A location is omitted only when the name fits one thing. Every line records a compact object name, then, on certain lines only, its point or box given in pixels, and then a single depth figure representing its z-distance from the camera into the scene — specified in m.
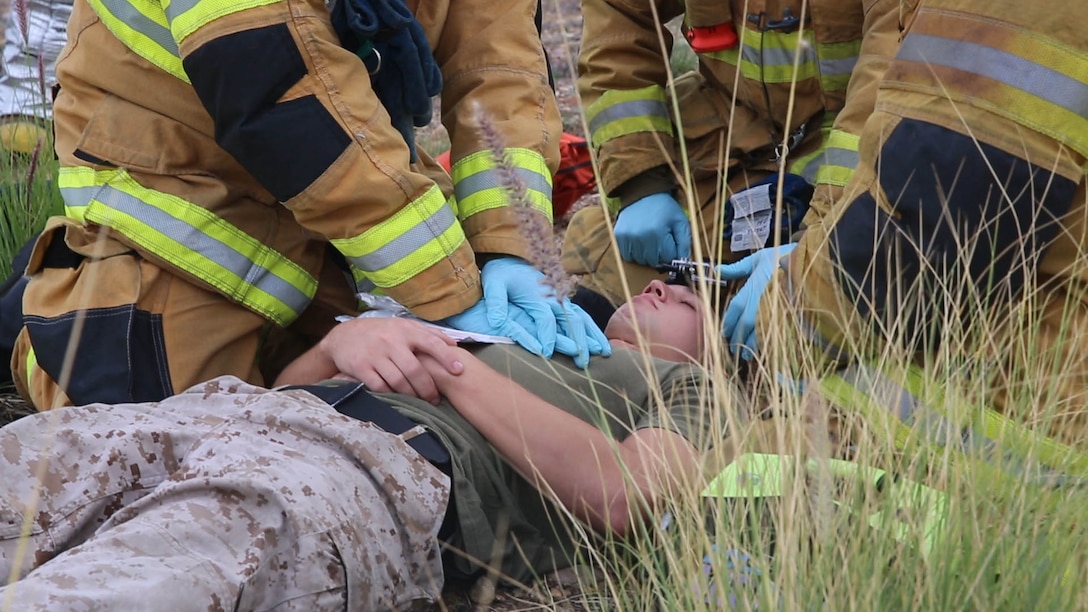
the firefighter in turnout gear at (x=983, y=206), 3.87
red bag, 8.82
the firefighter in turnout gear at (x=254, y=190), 4.77
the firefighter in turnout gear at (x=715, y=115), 6.44
